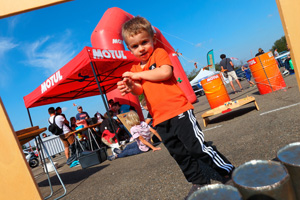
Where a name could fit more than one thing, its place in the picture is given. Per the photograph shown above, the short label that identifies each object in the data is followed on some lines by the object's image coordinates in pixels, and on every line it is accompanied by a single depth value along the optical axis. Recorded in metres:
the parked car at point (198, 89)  18.95
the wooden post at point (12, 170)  0.86
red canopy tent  5.95
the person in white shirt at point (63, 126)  6.86
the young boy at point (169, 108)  1.62
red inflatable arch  8.90
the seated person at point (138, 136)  4.51
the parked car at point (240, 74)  19.72
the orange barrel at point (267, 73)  6.12
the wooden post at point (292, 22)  0.83
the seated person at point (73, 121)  9.08
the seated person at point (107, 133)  7.03
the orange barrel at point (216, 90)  6.24
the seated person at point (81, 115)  8.66
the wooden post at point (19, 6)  0.86
